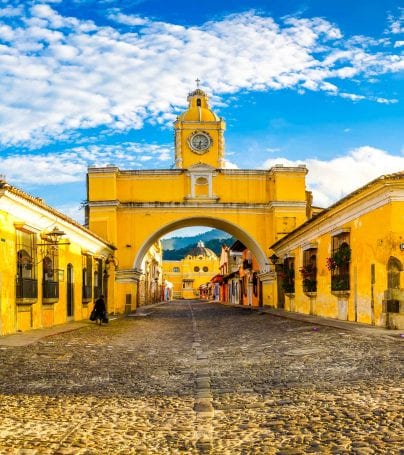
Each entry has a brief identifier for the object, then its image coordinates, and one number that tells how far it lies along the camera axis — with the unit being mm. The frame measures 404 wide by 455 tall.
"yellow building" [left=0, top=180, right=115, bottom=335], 13594
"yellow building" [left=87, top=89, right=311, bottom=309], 28969
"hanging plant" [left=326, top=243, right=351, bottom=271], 15717
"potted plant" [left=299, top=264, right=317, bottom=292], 20391
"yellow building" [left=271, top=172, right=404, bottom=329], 12484
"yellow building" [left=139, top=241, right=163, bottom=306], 50031
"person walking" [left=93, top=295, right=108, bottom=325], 19109
